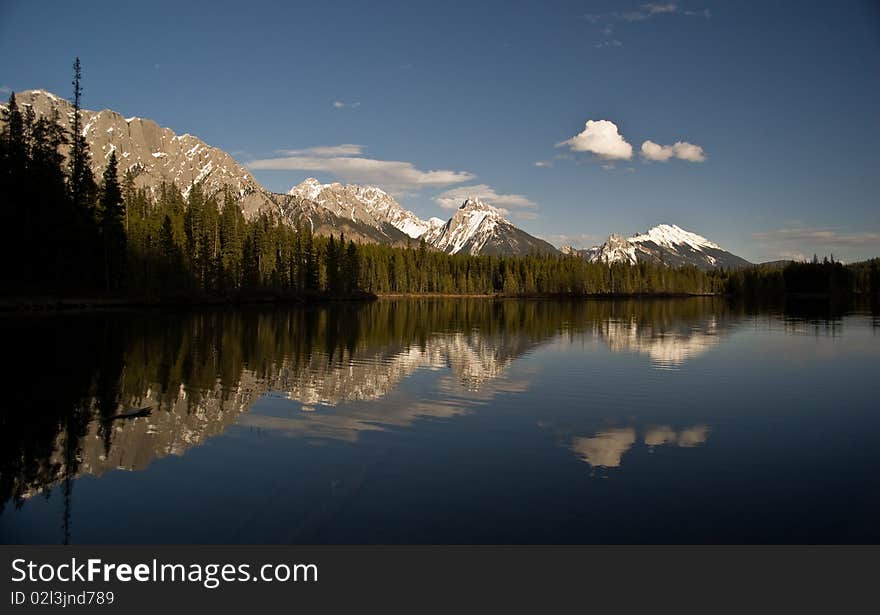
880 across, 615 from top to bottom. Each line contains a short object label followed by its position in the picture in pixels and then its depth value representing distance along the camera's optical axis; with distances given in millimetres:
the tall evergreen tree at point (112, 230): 87312
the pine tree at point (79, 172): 84188
